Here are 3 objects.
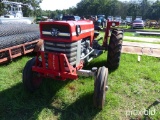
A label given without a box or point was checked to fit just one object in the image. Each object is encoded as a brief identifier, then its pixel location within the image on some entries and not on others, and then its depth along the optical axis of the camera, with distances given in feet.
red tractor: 7.28
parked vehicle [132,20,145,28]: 51.26
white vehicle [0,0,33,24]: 47.82
